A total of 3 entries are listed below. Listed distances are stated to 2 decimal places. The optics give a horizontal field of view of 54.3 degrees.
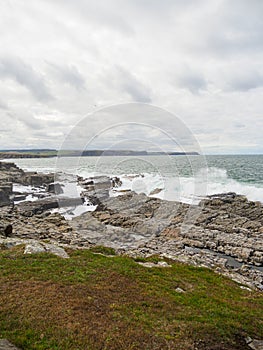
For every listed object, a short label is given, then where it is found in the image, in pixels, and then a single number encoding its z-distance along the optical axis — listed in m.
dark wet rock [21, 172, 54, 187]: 63.04
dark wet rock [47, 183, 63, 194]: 51.41
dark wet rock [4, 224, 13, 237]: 21.10
